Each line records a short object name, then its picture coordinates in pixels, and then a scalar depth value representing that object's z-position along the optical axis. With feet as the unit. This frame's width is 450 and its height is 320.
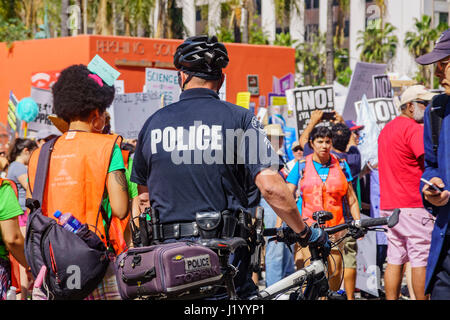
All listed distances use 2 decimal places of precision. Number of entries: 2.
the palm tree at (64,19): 79.05
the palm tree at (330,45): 97.66
